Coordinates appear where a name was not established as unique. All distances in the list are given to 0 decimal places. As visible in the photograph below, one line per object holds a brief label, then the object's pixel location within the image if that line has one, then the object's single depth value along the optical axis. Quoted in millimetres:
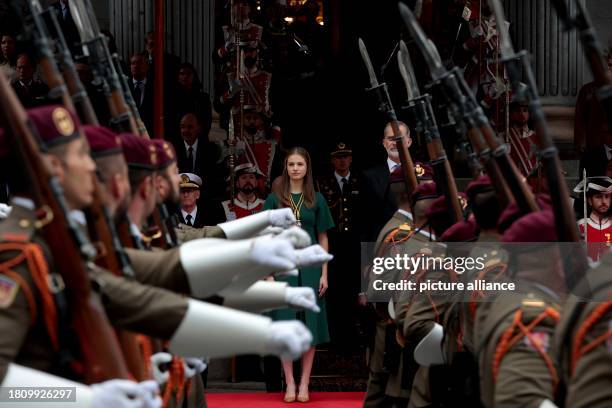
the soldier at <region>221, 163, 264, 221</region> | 21172
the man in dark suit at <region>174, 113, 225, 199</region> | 22750
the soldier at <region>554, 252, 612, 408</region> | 7500
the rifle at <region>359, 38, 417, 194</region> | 16250
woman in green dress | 19687
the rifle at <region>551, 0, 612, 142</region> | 8859
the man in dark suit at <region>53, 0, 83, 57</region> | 20528
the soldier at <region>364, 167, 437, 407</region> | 15242
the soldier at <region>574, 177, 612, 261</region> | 19641
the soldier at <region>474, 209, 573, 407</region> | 8500
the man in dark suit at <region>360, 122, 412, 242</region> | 19344
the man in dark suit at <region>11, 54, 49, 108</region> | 20172
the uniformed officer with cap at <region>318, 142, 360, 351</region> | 21891
